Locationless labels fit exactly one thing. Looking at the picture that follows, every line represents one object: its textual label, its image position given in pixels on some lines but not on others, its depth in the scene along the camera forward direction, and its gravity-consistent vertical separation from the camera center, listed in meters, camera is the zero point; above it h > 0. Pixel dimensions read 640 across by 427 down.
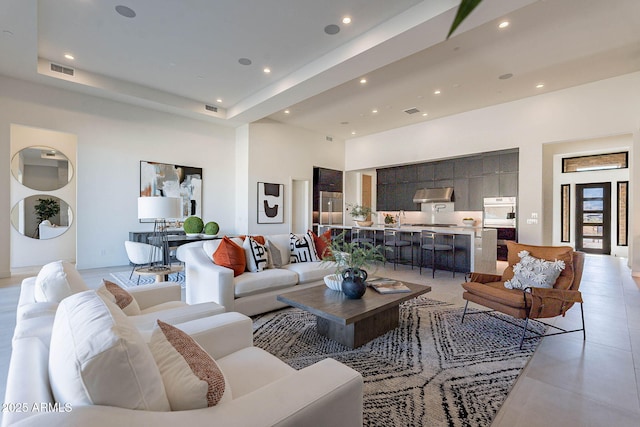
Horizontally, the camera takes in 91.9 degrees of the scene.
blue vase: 2.79 -0.64
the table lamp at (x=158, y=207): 3.48 +0.04
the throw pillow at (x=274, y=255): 3.98 -0.56
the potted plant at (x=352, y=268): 2.80 -0.53
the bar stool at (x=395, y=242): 6.42 -0.62
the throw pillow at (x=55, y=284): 1.65 -0.40
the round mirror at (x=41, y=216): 6.03 -0.12
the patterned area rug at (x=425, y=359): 1.90 -1.19
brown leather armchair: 2.68 -0.74
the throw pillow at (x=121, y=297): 2.02 -0.58
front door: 8.54 -0.12
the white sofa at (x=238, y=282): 3.14 -0.79
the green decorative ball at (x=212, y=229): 6.45 -0.37
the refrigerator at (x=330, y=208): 9.44 +0.12
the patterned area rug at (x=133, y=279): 4.93 -1.15
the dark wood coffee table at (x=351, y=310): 2.46 -0.79
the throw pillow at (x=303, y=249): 4.29 -0.52
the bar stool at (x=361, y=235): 7.15 -0.54
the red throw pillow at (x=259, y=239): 3.92 -0.35
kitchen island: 5.67 -0.67
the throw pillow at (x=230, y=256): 3.40 -0.50
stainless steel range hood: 8.27 +0.49
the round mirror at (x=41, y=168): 6.03 +0.84
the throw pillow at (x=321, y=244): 4.50 -0.48
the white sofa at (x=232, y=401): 0.82 -0.64
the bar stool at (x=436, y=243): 5.68 -0.61
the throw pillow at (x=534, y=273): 2.91 -0.57
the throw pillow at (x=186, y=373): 1.01 -0.57
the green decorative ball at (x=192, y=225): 6.21 -0.28
